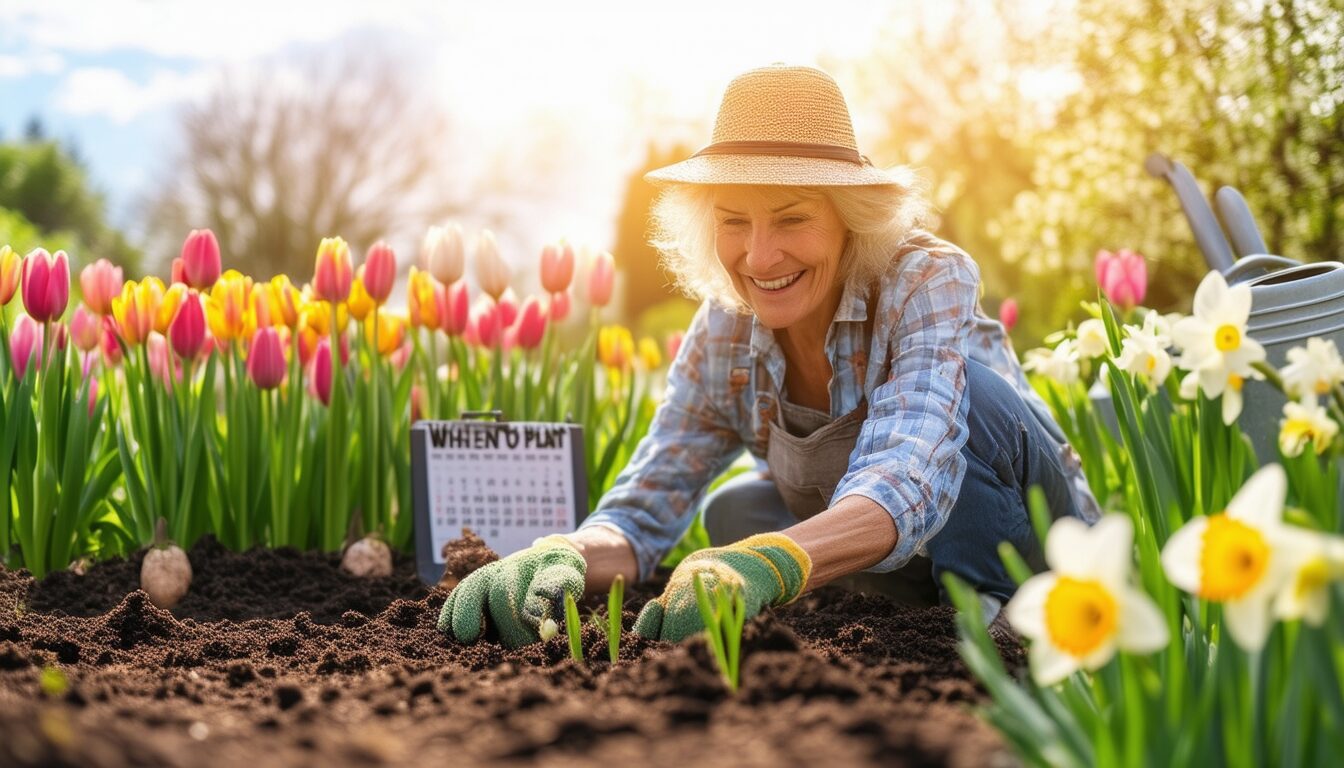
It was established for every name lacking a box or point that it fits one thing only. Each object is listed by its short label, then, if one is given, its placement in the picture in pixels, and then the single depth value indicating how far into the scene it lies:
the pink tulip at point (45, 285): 2.56
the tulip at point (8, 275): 2.64
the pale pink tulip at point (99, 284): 2.74
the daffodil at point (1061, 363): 2.42
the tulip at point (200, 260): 2.78
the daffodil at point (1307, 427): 1.31
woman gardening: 1.96
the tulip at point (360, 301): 2.94
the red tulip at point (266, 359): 2.70
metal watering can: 2.17
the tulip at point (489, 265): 3.04
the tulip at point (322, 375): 2.84
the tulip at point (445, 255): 2.92
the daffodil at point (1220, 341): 1.41
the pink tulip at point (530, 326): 3.11
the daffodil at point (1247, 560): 0.92
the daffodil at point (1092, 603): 0.93
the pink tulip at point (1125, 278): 3.41
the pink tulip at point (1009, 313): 3.69
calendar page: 2.86
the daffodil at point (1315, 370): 1.34
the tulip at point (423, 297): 2.99
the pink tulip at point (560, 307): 3.24
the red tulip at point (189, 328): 2.66
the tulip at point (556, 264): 3.13
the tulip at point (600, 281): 3.25
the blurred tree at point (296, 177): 19.95
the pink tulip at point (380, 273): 2.84
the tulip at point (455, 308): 2.99
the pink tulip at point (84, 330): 3.02
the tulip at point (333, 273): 2.79
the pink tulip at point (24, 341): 2.68
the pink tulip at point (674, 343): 3.70
